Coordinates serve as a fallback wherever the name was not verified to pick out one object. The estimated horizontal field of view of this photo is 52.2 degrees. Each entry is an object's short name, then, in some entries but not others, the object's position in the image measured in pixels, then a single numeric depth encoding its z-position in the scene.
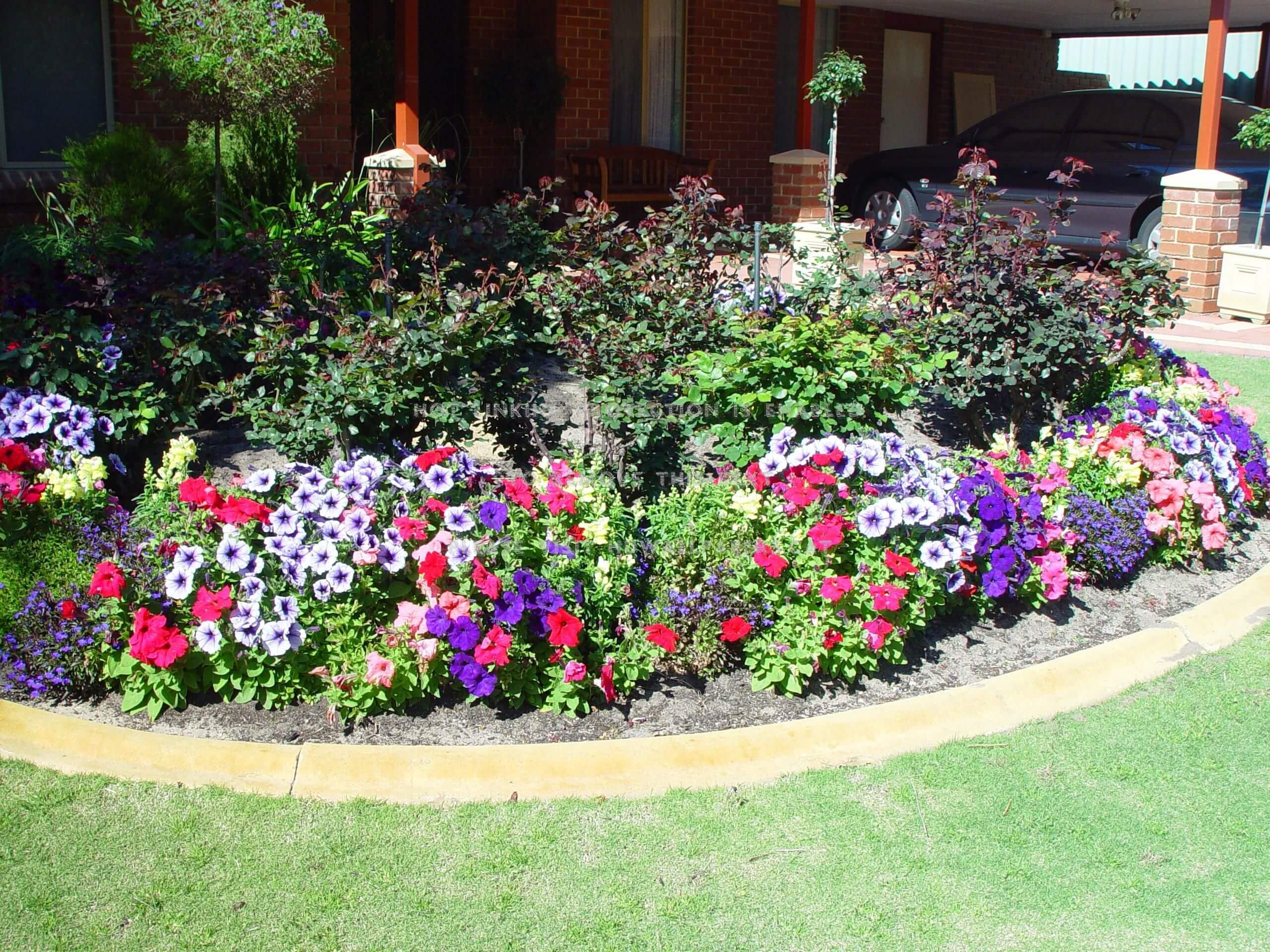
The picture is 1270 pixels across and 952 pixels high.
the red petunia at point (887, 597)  3.73
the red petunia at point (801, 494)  3.94
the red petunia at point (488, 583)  3.44
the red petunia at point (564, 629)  3.42
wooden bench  12.19
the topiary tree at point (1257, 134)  10.53
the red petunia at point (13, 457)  4.02
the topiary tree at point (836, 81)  11.76
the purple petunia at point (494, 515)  3.65
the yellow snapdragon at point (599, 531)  3.80
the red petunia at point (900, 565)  3.81
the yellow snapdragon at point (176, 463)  4.05
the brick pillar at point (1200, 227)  10.62
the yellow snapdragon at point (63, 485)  3.96
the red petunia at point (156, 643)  3.37
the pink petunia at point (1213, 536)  4.84
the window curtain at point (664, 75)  13.42
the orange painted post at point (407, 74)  9.38
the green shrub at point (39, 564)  3.72
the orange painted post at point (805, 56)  12.11
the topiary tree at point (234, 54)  7.48
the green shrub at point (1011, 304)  5.35
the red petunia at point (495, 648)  3.38
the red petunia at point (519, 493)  3.88
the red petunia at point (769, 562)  3.72
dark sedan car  11.84
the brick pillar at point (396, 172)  9.23
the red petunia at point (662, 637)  3.56
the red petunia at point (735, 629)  3.66
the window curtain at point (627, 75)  13.09
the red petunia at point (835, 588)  3.68
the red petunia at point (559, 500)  3.86
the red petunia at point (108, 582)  3.44
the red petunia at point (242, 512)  3.66
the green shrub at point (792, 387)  4.43
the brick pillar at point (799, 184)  12.02
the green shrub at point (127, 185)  7.51
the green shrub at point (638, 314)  4.63
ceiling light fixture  14.95
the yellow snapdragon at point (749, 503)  3.99
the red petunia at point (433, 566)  3.46
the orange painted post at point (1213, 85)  10.59
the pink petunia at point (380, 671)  3.38
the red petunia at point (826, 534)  3.78
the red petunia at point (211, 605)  3.38
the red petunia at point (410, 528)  3.58
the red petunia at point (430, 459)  3.91
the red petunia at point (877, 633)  3.72
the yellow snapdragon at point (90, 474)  4.04
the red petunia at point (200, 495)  3.73
